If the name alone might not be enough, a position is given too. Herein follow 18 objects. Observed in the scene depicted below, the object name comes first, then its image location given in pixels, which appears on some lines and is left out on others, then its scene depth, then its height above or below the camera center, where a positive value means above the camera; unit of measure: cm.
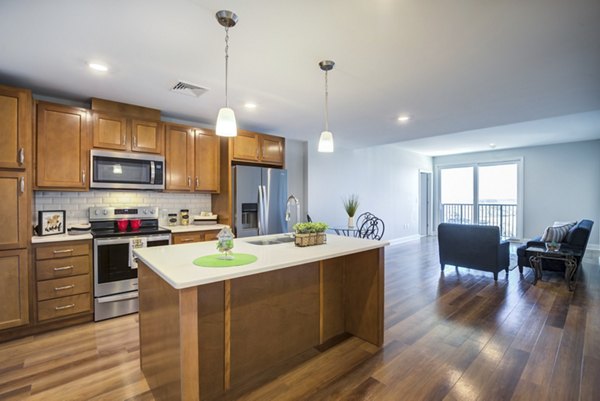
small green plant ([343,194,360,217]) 605 -13
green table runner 170 -38
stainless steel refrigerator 397 -3
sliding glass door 760 +10
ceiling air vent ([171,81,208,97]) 281 +110
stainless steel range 299 -62
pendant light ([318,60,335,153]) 237 +49
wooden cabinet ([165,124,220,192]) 366 +51
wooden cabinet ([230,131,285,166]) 404 +74
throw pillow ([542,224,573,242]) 443 -54
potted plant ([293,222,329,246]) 229 -28
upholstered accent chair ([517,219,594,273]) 421 -69
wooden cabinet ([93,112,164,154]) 316 +74
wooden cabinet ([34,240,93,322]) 273 -80
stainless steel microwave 316 +32
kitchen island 153 -79
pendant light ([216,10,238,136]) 178 +50
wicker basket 229 -33
